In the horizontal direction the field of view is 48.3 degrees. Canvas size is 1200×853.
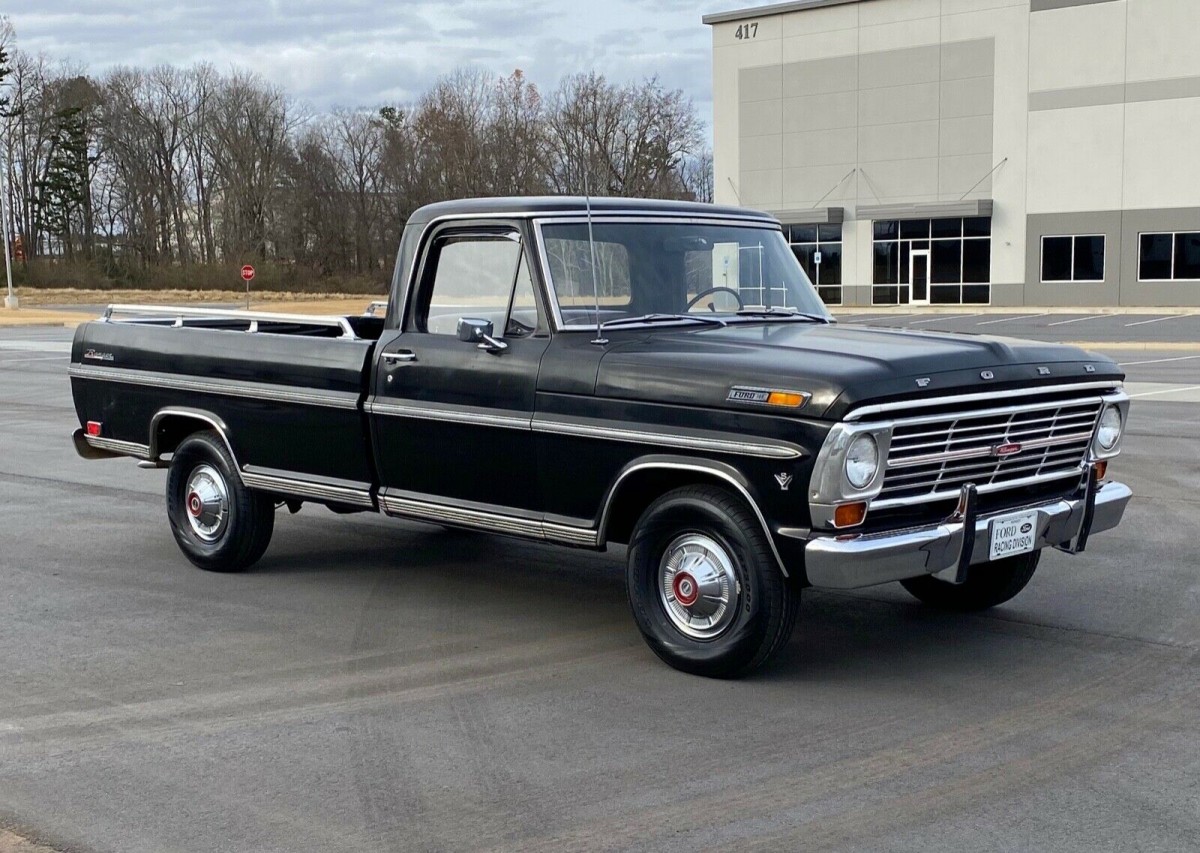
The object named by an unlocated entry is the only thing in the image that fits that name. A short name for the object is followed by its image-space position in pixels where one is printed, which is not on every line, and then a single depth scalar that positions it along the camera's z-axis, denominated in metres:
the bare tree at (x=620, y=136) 81.38
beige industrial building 48.53
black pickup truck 5.45
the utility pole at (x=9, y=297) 50.75
